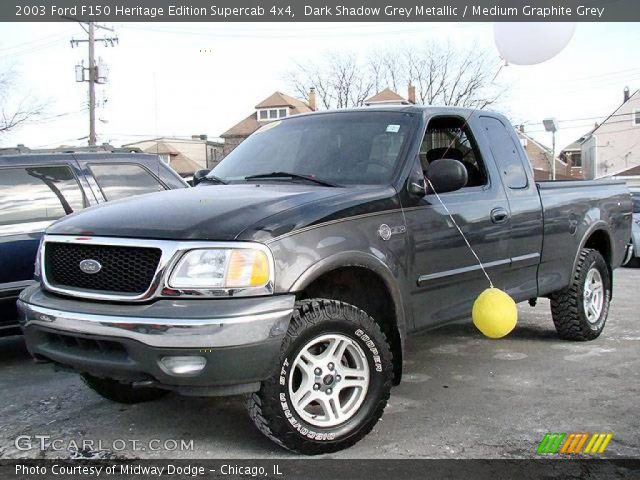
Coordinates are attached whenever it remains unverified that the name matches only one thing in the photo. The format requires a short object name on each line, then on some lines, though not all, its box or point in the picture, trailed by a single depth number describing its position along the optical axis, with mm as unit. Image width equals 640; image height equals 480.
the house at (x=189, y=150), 57906
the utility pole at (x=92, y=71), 30406
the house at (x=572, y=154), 78994
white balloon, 5121
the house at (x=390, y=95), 41875
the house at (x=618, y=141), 52750
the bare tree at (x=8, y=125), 38841
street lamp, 16266
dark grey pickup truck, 3035
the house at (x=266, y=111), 51344
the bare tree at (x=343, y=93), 44719
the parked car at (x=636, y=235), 12648
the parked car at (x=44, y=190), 5027
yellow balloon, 4125
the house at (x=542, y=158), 64306
